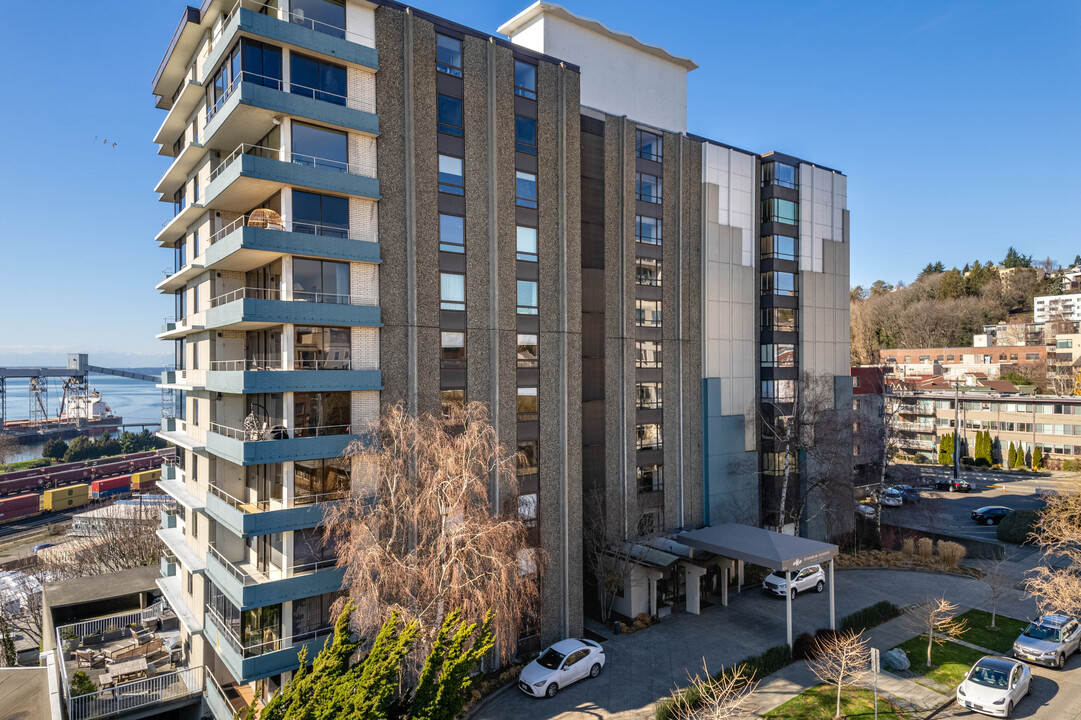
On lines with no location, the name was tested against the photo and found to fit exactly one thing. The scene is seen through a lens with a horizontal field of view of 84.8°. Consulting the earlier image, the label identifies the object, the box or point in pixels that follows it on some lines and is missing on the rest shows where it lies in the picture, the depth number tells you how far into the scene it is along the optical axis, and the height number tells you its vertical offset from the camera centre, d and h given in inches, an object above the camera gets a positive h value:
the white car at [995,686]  740.0 -419.2
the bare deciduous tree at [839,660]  731.8 -422.4
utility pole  2236.7 -325.4
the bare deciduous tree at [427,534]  664.4 -205.4
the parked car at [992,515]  1733.5 -451.0
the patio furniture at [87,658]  927.0 -465.7
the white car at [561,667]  805.2 -429.6
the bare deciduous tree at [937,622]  887.7 -426.9
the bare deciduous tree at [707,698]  699.4 -430.0
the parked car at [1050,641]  879.7 -428.3
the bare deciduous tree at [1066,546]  858.8 -321.4
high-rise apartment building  752.3 +129.9
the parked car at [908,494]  2001.7 -453.8
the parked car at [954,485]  2170.3 -460.3
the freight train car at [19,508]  2541.8 -630.8
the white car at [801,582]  1175.6 -442.9
